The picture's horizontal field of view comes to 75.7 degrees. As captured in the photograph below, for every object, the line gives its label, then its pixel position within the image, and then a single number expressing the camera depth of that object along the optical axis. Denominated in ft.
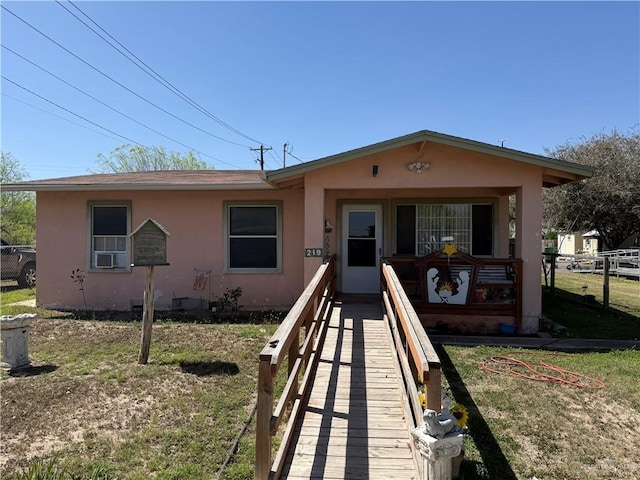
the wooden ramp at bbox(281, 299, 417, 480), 10.16
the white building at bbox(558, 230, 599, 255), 119.16
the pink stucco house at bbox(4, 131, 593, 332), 31.37
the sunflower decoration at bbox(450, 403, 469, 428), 10.89
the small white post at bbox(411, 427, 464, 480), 8.04
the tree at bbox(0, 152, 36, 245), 91.81
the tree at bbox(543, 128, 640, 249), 72.33
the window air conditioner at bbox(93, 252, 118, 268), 32.53
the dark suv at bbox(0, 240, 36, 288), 46.03
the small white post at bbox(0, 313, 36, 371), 18.48
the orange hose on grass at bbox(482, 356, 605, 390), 17.11
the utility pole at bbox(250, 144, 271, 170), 118.21
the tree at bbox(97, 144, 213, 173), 115.96
